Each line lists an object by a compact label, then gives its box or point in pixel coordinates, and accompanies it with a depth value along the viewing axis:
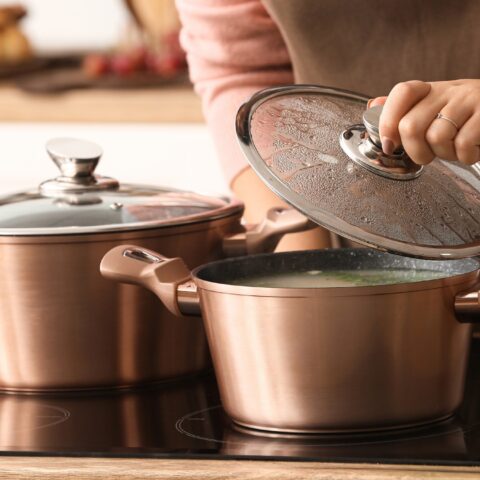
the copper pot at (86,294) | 1.77
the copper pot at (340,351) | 1.63
